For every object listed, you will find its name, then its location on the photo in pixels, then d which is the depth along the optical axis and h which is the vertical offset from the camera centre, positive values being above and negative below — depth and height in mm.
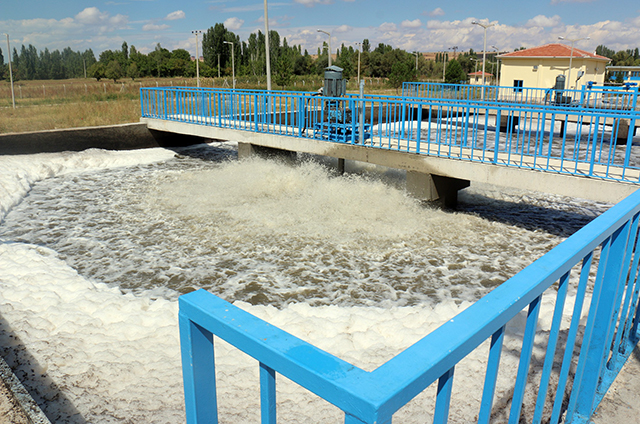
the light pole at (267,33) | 20906 +2634
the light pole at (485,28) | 36719 +5303
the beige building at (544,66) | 42031 +2845
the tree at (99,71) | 85431 +3474
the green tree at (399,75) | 51328 +2311
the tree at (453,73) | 56000 +2778
